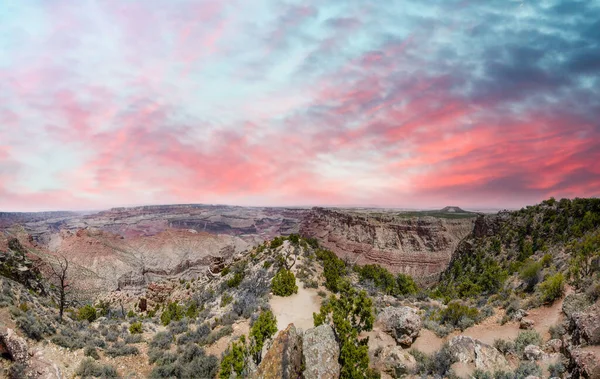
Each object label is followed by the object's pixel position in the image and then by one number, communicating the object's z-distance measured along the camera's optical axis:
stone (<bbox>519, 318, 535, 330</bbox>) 16.45
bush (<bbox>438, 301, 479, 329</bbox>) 19.98
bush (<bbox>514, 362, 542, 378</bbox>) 10.80
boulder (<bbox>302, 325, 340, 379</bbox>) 12.25
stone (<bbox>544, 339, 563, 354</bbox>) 12.38
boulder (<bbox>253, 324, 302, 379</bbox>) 11.02
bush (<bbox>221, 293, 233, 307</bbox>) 26.80
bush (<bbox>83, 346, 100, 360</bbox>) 14.56
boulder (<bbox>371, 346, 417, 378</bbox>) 14.23
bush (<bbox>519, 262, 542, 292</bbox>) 23.64
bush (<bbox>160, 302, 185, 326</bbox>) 26.74
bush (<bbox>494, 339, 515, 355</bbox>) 14.09
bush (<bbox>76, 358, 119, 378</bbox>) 13.04
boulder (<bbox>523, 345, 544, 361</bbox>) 12.39
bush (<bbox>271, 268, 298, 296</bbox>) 27.56
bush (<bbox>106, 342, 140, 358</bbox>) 15.53
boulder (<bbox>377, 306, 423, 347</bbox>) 17.86
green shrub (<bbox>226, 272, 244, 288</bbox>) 32.76
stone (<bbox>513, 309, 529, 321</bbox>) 17.91
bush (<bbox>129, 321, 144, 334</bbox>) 19.63
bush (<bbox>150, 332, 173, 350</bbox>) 17.53
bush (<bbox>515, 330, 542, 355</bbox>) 13.88
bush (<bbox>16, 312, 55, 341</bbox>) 13.97
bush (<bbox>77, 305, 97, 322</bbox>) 29.53
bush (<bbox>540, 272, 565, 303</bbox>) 18.31
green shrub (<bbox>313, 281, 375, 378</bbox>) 12.78
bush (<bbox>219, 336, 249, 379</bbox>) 12.98
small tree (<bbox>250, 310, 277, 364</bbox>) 14.05
